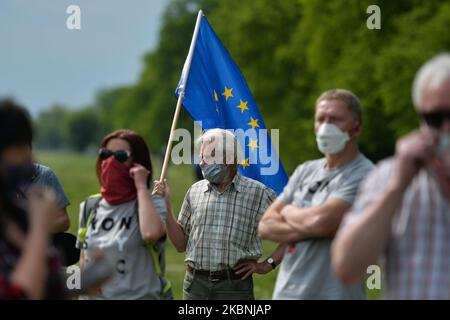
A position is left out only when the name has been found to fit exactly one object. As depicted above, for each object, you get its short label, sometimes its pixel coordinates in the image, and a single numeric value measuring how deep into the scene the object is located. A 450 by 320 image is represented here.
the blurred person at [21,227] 7.34
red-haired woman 10.61
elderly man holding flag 12.84
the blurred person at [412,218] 7.70
